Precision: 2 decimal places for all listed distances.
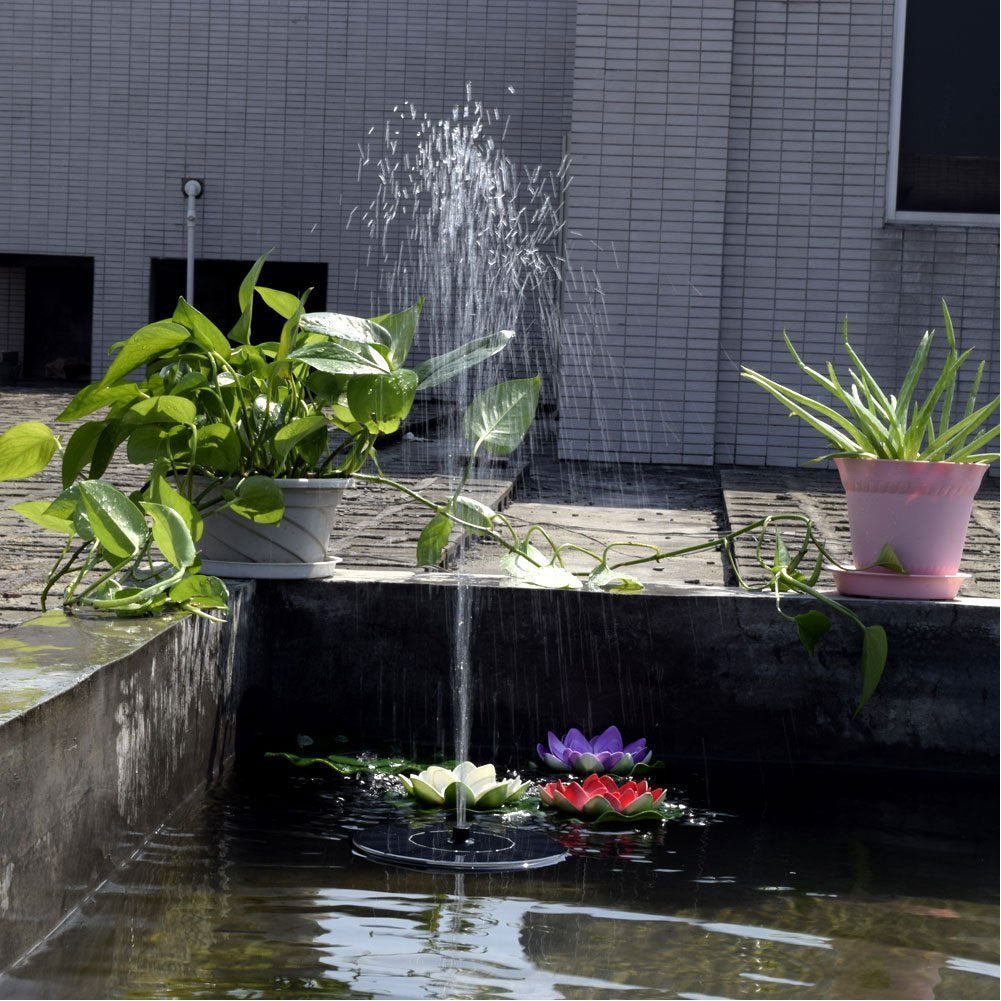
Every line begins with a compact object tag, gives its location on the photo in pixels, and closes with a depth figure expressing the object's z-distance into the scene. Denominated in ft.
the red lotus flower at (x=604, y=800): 8.32
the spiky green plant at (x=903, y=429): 9.42
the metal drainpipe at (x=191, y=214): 32.73
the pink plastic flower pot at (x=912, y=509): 9.31
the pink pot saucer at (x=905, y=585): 9.61
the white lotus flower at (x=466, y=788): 8.45
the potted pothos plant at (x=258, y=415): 8.95
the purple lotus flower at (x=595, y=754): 9.11
